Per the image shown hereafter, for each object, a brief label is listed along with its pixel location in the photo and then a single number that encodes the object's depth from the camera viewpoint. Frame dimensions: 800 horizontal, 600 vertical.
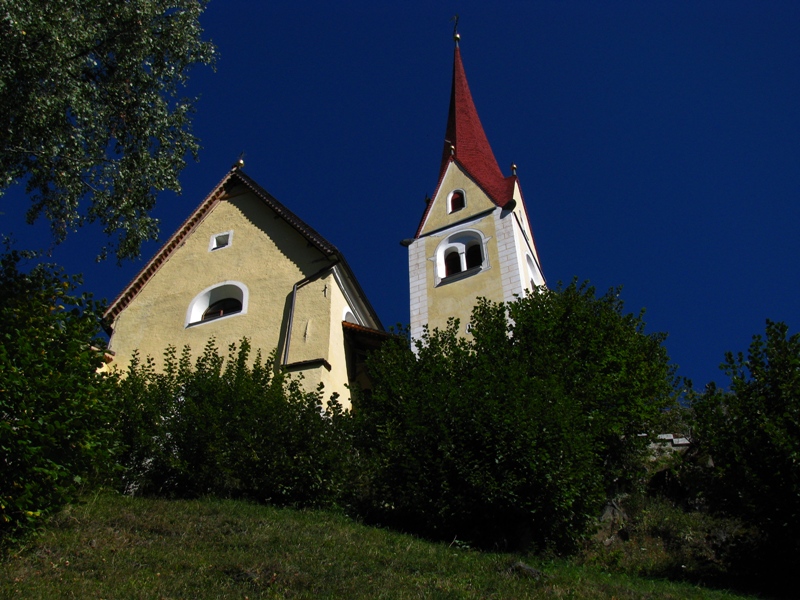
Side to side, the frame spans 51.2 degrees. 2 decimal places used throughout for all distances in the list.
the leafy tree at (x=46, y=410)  9.98
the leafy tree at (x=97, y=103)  13.79
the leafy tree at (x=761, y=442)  12.52
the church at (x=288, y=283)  20.14
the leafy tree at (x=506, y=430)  13.73
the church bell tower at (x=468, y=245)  25.67
